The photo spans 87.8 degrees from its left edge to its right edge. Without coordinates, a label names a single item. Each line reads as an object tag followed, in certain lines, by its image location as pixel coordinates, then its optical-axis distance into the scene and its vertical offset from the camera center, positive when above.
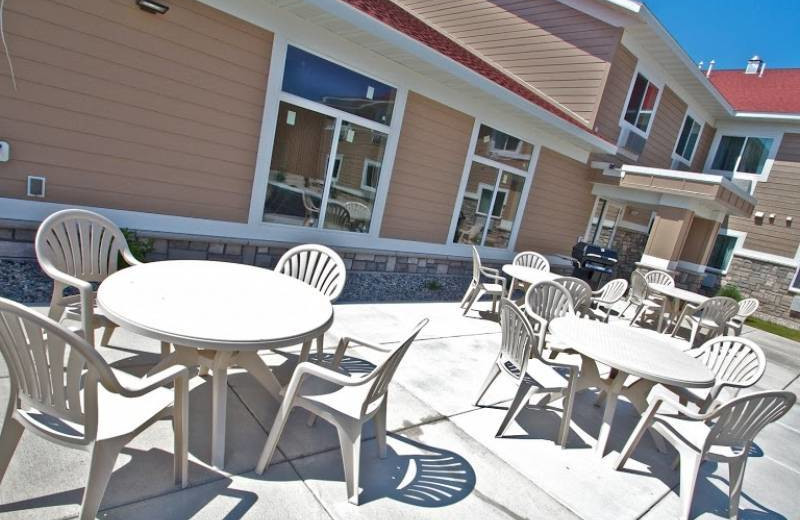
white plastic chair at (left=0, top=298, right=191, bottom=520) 1.36 -0.97
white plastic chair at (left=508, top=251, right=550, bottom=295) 6.57 -0.71
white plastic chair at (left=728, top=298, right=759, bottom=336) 6.77 -0.75
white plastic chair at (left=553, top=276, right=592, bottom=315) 4.77 -0.71
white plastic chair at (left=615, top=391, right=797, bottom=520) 2.27 -1.04
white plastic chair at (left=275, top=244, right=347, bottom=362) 3.24 -0.77
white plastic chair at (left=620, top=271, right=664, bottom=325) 6.84 -0.93
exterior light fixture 3.41 +1.01
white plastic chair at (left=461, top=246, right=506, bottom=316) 5.45 -1.06
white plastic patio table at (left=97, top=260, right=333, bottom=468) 1.86 -0.81
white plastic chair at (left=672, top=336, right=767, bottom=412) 2.99 -0.78
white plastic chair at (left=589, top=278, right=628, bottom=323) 5.81 -0.86
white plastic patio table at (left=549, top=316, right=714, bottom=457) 2.69 -0.80
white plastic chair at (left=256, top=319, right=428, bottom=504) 1.88 -1.08
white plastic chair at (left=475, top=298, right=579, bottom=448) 2.72 -1.06
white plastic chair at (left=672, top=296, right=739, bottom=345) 6.01 -0.82
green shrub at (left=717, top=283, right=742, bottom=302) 11.17 -0.86
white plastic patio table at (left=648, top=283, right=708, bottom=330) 6.44 -0.72
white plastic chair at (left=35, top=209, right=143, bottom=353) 2.34 -0.87
